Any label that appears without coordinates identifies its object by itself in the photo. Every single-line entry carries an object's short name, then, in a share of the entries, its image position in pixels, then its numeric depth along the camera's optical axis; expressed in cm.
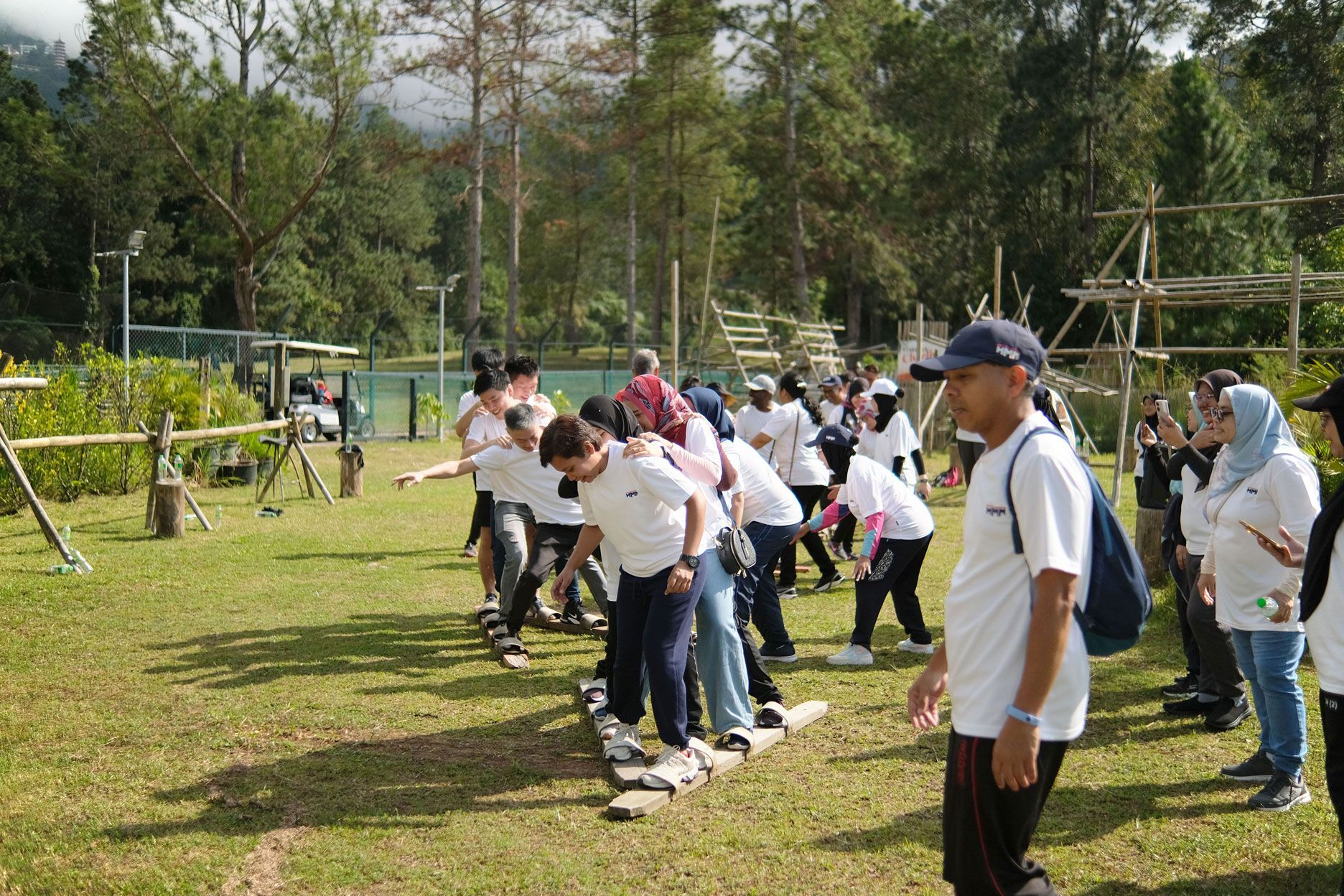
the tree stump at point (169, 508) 1235
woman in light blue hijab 470
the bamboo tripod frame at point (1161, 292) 1298
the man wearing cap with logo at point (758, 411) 1041
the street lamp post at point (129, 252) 2166
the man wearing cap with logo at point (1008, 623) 268
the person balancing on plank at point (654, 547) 496
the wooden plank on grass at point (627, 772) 507
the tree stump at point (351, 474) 1641
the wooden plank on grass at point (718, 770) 482
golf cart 2203
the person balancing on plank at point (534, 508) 744
